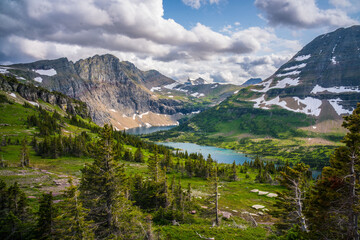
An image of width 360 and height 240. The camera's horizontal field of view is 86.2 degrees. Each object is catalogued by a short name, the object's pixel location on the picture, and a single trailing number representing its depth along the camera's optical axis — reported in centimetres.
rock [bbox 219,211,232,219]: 3981
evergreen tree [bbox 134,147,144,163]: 10779
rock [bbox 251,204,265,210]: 5110
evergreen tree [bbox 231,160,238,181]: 9623
